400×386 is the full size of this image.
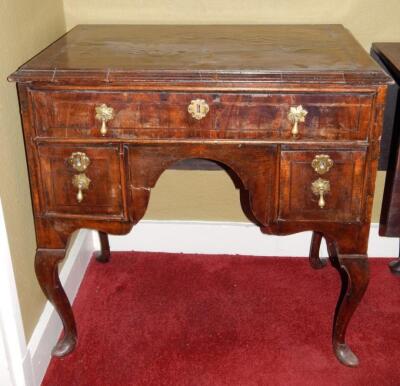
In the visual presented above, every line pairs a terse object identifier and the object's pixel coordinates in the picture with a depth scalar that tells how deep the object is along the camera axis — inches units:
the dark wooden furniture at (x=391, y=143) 67.4
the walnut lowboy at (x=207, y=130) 55.3
